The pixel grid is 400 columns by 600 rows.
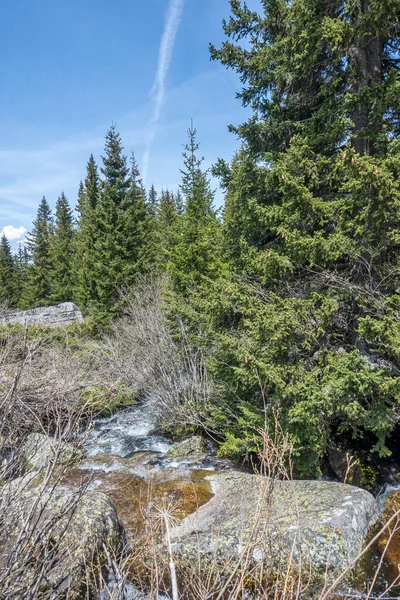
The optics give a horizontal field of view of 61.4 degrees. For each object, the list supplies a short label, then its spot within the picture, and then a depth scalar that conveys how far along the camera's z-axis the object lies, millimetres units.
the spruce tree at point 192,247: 9727
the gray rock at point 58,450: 1908
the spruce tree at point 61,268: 26297
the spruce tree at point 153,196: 40156
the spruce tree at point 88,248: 18797
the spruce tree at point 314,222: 4812
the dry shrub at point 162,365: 7863
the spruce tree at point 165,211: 24536
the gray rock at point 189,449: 6954
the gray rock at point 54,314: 16852
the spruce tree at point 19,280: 29500
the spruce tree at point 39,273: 27422
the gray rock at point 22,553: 1590
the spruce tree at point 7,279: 30578
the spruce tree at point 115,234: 16812
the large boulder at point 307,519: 3520
